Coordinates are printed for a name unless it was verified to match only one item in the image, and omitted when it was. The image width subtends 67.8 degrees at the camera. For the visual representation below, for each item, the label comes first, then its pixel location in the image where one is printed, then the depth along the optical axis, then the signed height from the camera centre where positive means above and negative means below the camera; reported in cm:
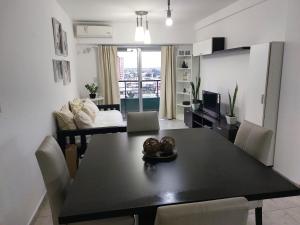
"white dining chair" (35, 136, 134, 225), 141 -70
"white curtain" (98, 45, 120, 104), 564 -6
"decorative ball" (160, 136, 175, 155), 172 -57
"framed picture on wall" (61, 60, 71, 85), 381 +0
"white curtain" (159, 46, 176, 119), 591 -37
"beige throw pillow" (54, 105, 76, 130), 319 -69
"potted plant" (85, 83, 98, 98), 543 -41
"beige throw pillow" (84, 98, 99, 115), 434 -65
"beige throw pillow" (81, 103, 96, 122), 389 -68
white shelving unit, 591 -17
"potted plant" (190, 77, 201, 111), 516 -56
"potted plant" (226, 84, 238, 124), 383 -75
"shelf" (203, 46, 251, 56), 348 +35
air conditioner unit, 526 +95
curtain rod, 576 +66
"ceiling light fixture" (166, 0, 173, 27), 263 +63
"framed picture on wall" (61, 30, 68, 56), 386 +52
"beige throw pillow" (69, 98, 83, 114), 388 -62
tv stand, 355 -97
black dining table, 115 -66
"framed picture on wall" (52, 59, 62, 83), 323 +3
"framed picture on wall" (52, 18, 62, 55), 336 +56
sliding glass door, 596 -16
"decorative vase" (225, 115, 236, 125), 383 -84
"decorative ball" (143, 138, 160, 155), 168 -56
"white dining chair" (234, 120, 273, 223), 175 -58
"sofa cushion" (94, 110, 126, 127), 368 -86
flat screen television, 431 -65
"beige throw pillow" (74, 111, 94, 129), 330 -72
